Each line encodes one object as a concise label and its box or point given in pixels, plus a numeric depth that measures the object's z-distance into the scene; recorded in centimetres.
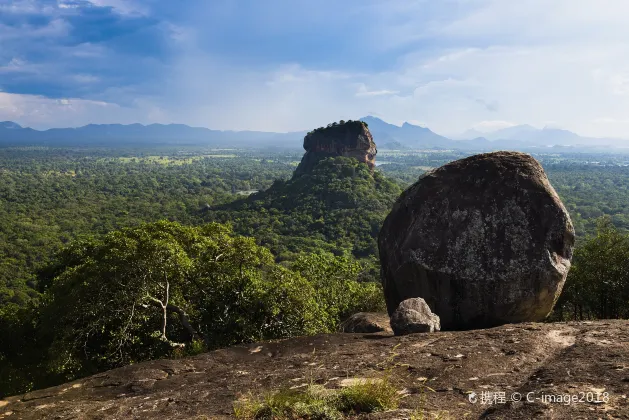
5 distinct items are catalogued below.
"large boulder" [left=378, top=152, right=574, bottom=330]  1100
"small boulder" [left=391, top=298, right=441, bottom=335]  987
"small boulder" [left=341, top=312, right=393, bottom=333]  1215
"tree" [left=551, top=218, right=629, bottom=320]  1652
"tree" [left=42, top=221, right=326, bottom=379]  1232
